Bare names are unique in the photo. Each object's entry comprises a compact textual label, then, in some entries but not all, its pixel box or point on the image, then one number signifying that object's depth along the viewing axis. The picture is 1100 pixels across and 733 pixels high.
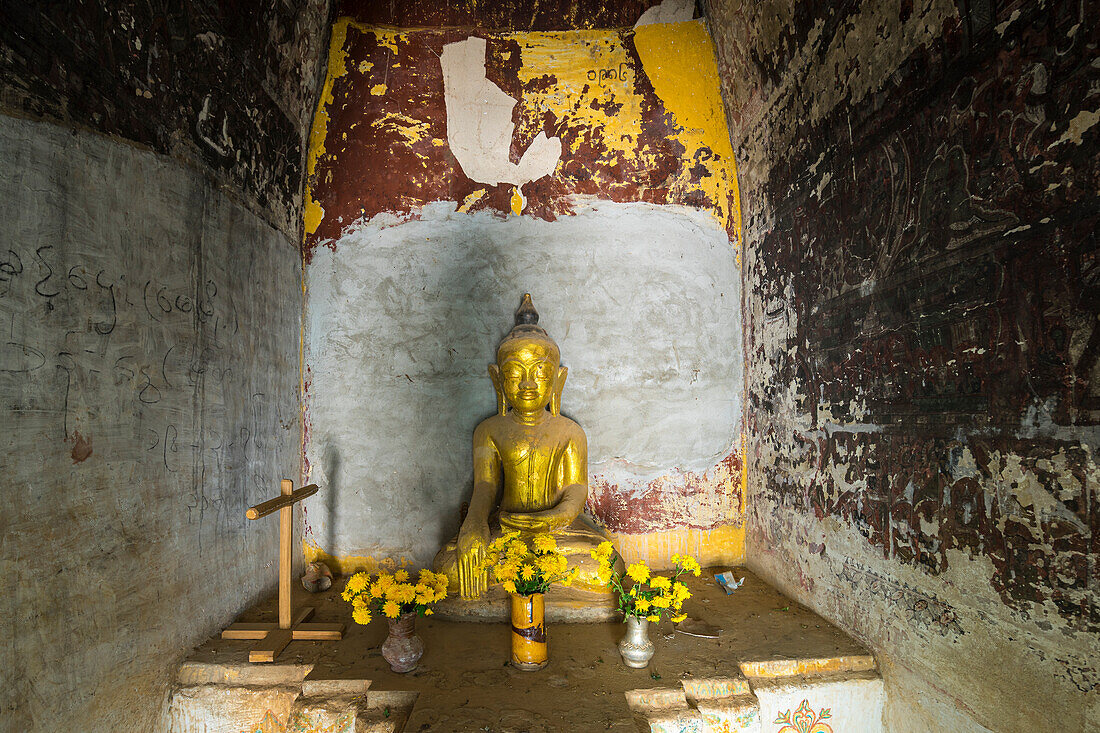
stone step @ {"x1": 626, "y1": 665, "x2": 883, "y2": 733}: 2.45
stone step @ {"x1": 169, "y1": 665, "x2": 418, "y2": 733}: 2.49
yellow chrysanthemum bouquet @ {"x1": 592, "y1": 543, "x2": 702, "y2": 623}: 2.56
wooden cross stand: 2.88
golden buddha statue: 3.56
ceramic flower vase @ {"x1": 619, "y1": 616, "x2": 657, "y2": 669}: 2.68
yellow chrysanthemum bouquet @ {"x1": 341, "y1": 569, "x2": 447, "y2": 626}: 2.54
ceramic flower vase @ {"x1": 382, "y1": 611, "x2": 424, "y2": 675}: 2.64
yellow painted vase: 2.65
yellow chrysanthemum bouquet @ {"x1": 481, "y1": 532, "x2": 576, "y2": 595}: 2.55
